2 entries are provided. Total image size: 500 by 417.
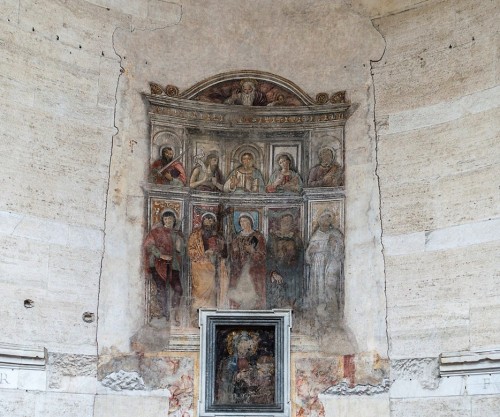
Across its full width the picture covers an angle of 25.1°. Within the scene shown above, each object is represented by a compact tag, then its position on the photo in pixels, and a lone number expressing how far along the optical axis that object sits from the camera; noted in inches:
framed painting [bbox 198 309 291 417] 561.9
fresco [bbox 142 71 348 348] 576.1
